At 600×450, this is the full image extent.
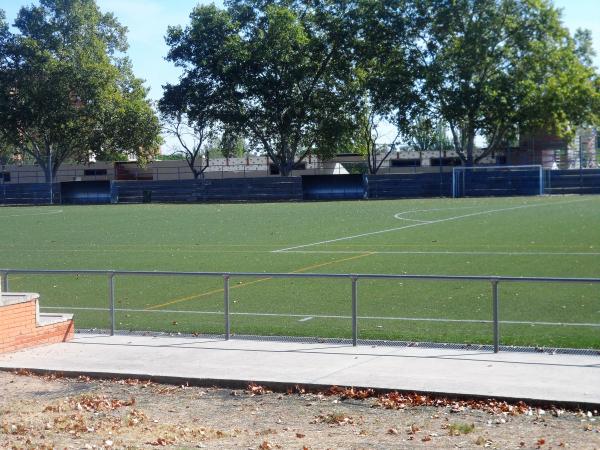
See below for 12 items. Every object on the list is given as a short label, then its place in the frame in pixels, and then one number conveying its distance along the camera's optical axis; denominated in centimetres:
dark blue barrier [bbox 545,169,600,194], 5916
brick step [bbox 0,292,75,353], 1368
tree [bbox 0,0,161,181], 8406
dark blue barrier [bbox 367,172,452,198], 6275
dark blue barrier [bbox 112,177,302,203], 6669
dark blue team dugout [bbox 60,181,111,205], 7100
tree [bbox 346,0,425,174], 7438
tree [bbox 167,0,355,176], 7956
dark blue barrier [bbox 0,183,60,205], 7312
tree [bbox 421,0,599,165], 7050
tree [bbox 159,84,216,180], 8481
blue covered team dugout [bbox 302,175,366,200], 6384
